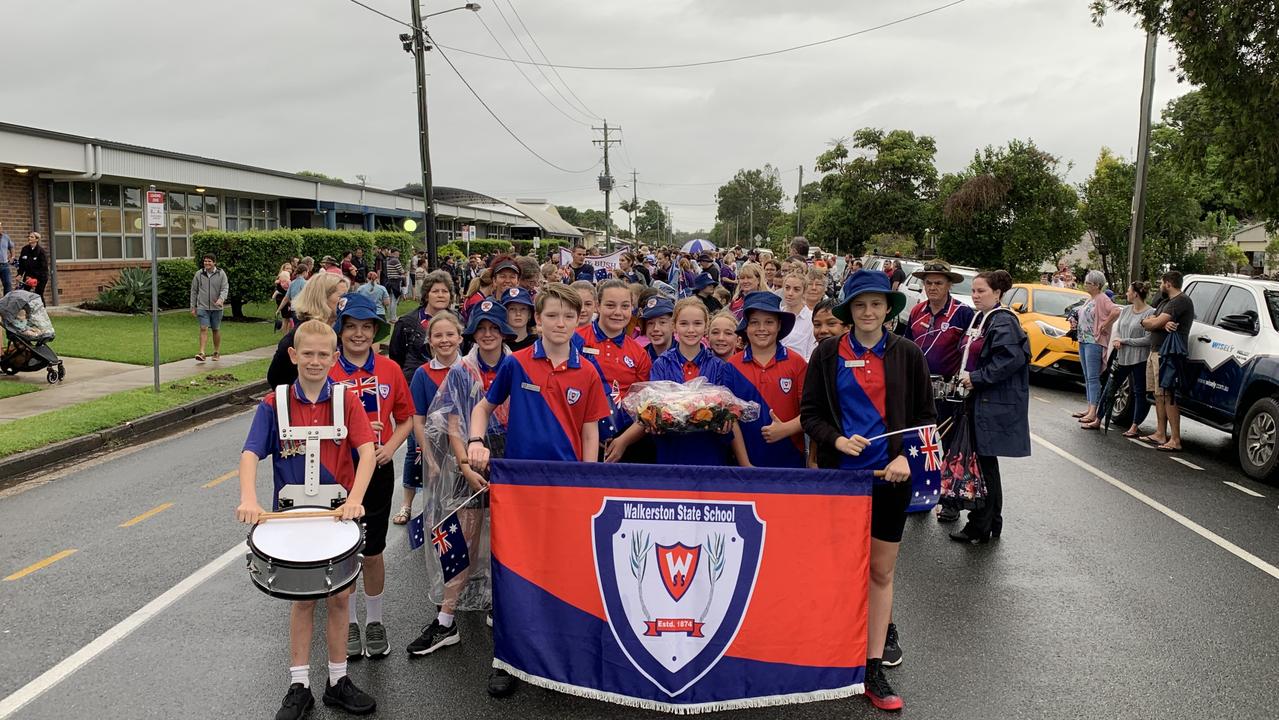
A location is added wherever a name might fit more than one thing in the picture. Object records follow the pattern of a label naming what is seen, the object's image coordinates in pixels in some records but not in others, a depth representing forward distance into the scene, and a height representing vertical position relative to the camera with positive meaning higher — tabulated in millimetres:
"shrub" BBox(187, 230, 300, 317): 22938 -102
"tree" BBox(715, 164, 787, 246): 161625 +10892
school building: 21984 +1517
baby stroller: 13344 -1250
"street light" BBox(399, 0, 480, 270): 24625 +4243
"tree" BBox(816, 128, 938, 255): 52875 +4431
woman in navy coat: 6660 -851
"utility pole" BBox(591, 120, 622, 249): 67000 +5506
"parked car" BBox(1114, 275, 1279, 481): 9305 -976
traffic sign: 12891 +583
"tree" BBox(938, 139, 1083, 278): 28203 +1681
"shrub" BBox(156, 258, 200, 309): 24500 -769
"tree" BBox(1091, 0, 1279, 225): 11625 +2572
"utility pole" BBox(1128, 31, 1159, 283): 19031 +2103
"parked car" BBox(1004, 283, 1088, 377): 15258 -1157
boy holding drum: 4102 -903
